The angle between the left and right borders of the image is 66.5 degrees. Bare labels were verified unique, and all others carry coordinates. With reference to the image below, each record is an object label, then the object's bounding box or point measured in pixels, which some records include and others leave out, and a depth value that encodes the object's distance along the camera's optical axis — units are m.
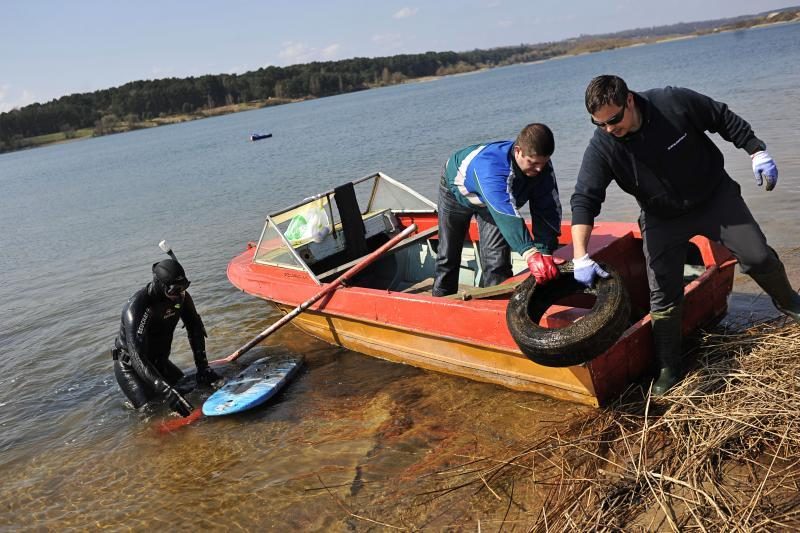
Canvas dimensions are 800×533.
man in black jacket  3.31
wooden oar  5.50
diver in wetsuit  5.14
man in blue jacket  3.94
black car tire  3.48
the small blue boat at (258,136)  41.17
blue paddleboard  5.40
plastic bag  6.73
